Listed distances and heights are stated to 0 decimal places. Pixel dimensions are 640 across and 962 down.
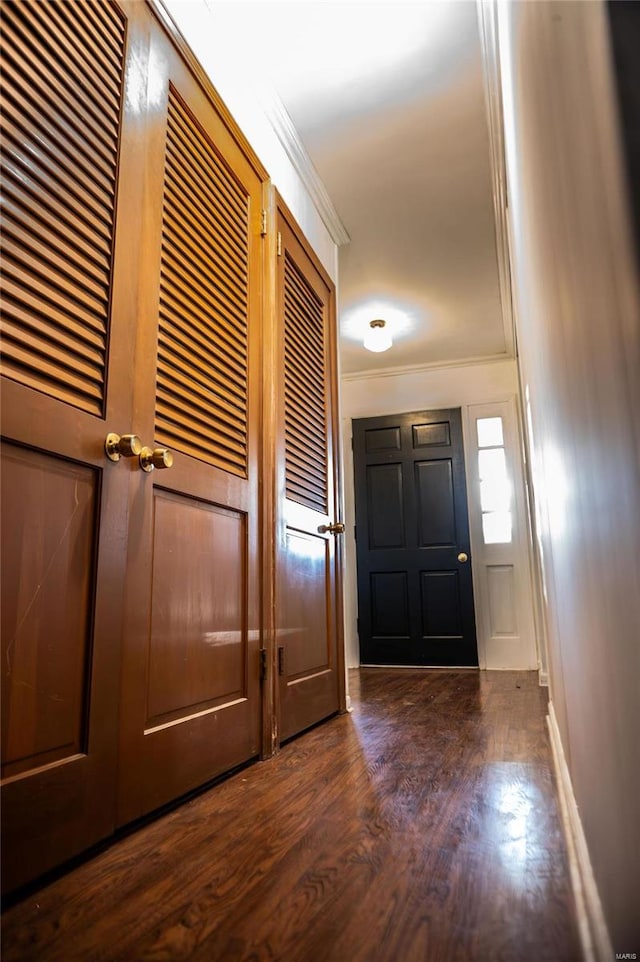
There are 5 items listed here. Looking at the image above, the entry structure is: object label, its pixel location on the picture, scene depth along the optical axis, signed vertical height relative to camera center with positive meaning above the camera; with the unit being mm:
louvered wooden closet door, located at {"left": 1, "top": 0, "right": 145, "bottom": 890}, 1000 +335
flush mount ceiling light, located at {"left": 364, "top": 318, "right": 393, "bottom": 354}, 4141 +1772
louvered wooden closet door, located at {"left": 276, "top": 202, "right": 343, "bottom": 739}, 2107 +408
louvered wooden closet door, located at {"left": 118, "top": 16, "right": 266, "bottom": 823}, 1337 +326
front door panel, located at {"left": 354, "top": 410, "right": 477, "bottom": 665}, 4383 +456
